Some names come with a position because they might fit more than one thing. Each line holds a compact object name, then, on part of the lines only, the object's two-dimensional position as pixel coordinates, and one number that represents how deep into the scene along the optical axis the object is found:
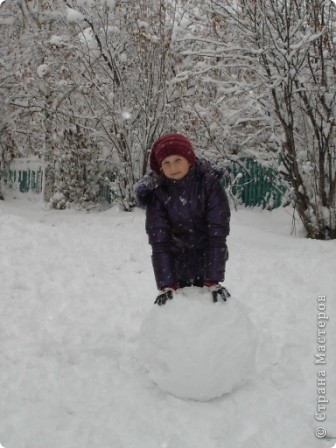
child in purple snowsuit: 2.82
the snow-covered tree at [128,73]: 9.21
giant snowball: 2.61
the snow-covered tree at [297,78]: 6.20
